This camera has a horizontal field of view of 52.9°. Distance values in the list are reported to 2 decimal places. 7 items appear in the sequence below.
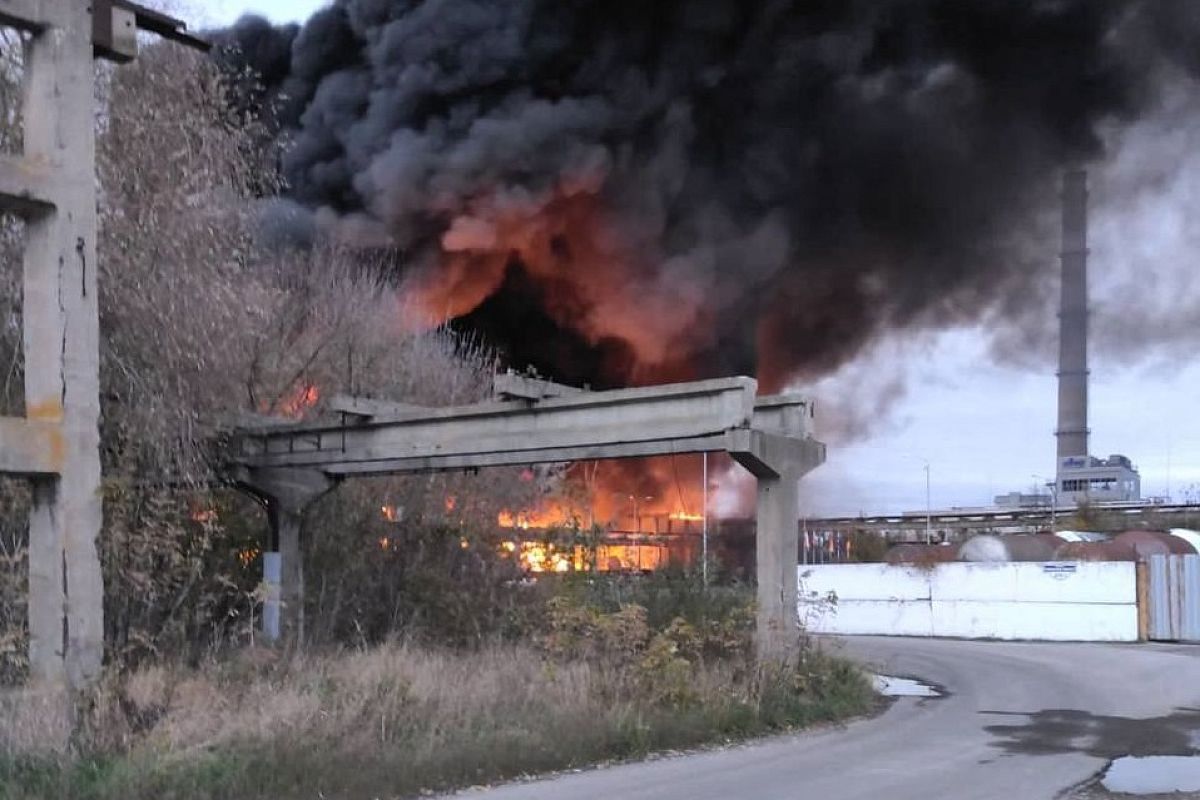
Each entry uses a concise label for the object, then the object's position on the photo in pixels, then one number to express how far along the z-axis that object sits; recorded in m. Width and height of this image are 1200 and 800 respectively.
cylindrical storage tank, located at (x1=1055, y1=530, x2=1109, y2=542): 34.56
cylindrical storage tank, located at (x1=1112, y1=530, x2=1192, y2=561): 31.22
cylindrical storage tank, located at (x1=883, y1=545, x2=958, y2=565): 31.86
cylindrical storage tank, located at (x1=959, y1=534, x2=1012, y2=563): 33.03
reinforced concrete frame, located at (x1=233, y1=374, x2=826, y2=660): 13.72
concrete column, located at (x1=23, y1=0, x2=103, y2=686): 10.98
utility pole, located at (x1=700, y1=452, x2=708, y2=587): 17.23
